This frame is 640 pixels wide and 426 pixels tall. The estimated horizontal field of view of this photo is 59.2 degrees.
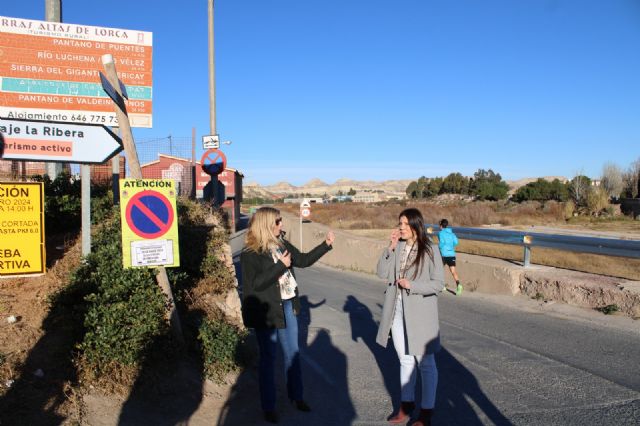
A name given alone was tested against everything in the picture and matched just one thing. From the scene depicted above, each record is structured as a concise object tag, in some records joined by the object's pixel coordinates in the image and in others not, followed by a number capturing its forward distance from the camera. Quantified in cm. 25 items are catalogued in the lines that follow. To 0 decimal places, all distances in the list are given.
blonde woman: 478
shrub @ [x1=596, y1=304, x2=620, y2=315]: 917
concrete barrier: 925
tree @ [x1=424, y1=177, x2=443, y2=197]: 9101
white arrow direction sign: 571
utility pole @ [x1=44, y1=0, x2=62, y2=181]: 939
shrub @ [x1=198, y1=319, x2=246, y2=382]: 555
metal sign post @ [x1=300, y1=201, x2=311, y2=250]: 2639
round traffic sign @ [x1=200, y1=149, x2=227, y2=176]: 1361
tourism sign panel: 906
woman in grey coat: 466
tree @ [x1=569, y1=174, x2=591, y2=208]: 4797
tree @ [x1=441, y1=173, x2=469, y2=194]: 8631
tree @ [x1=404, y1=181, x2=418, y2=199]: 9754
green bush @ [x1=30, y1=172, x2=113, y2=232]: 802
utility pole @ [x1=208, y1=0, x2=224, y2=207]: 1744
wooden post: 546
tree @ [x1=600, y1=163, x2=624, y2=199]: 5459
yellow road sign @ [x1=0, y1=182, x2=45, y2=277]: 609
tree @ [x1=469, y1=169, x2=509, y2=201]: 7144
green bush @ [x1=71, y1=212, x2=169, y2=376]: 489
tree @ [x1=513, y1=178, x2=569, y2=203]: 6575
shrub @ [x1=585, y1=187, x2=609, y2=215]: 4309
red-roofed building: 1758
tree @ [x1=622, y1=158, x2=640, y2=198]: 4897
